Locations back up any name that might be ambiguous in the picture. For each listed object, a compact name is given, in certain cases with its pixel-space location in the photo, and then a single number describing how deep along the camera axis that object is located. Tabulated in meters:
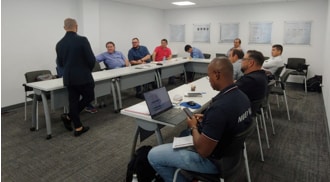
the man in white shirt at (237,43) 5.93
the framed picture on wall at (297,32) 6.33
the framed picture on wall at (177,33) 8.44
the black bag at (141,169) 1.93
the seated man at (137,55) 5.74
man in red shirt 6.63
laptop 2.03
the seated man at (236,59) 3.45
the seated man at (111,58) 5.17
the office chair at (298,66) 5.95
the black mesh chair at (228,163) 1.41
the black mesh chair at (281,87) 3.88
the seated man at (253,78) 2.37
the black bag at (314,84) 5.77
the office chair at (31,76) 3.81
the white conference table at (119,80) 3.17
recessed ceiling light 6.79
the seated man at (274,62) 4.12
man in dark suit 3.04
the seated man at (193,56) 6.82
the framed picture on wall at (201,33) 7.90
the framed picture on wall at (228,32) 7.39
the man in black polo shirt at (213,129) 1.38
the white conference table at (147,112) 2.08
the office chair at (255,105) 2.29
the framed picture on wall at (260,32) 6.85
